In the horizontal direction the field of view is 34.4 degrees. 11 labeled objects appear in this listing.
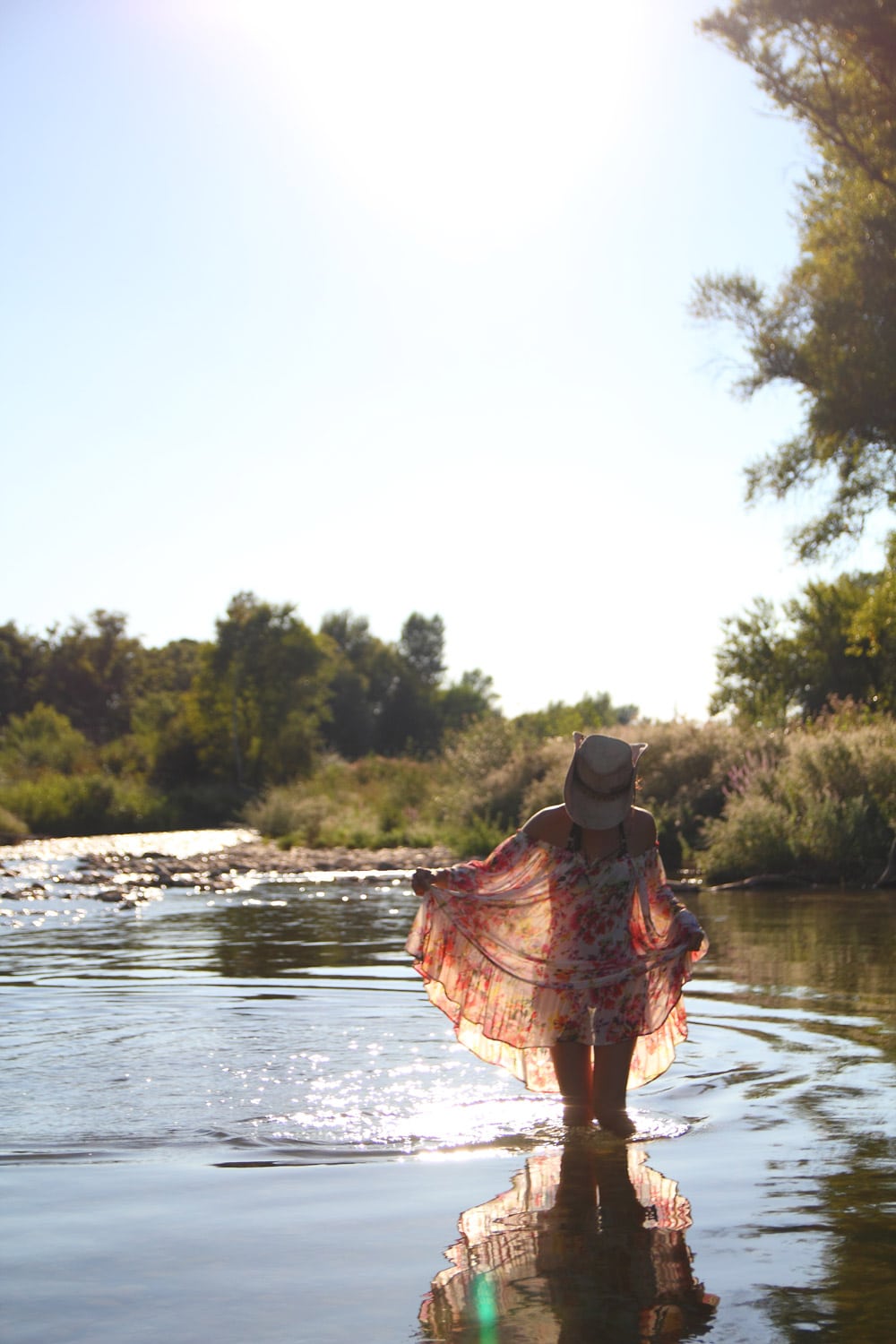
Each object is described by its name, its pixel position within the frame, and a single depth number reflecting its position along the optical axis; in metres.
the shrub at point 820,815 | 20.36
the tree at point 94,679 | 76.00
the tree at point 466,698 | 100.75
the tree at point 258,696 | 52.19
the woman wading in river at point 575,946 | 6.32
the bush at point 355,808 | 31.80
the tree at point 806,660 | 35.09
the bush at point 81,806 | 38.91
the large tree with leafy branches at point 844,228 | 22.89
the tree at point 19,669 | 75.44
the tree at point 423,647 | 108.06
